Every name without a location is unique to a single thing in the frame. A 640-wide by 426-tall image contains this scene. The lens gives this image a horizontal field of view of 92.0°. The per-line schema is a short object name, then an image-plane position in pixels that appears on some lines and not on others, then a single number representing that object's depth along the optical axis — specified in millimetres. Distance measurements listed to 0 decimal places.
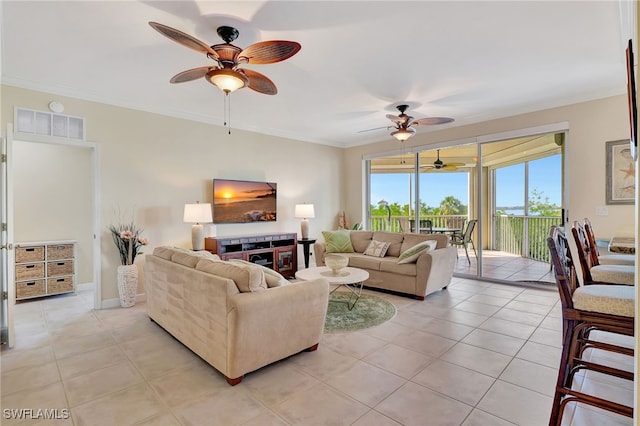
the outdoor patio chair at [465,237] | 6625
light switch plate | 4121
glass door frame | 4531
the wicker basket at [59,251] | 4543
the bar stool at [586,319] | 1631
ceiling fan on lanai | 7504
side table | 6000
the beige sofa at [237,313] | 2207
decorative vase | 4074
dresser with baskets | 4316
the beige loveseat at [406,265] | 4205
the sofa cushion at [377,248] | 5070
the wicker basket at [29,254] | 4320
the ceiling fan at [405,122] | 4262
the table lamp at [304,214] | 5938
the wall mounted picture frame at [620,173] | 3963
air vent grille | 3562
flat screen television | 5180
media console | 4824
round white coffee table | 3528
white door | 2887
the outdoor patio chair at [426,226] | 7012
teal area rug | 3328
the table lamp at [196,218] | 4555
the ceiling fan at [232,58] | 2211
